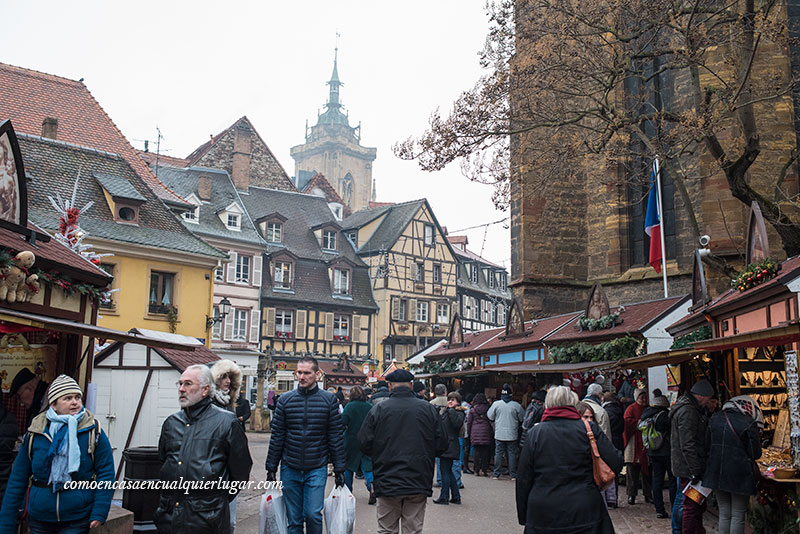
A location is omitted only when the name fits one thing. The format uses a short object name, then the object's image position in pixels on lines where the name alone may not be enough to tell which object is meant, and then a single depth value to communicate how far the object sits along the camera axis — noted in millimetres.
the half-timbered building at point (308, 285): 43500
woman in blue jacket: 5395
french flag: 18547
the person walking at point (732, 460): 7477
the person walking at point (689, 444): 7977
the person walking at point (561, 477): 5531
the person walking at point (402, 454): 6773
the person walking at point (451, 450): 11359
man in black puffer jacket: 7086
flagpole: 17605
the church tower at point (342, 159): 104625
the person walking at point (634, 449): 11852
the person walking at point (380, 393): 14078
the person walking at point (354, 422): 11297
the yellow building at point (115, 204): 24250
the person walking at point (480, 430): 15594
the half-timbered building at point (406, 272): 47719
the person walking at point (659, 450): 10180
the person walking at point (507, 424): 14836
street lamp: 28016
